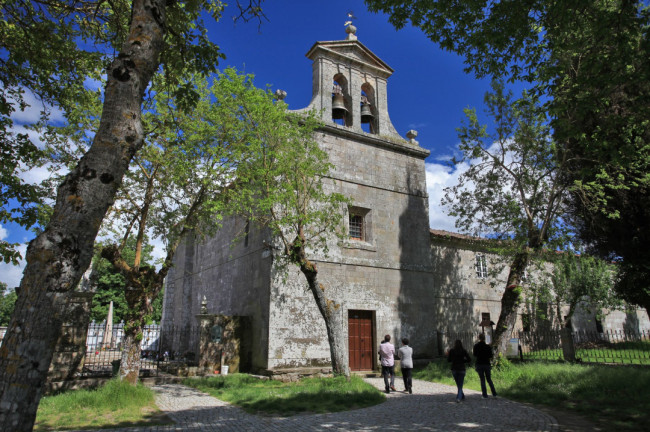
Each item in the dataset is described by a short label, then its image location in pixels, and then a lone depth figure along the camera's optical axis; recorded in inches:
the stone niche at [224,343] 531.5
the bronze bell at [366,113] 684.7
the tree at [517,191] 551.2
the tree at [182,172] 441.1
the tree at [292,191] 465.1
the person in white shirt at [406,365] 435.5
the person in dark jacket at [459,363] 379.9
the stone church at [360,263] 544.4
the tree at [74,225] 110.2
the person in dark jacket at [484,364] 388.8
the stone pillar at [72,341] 416.5
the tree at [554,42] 251.6
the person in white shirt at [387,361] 443.8
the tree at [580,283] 902.4
